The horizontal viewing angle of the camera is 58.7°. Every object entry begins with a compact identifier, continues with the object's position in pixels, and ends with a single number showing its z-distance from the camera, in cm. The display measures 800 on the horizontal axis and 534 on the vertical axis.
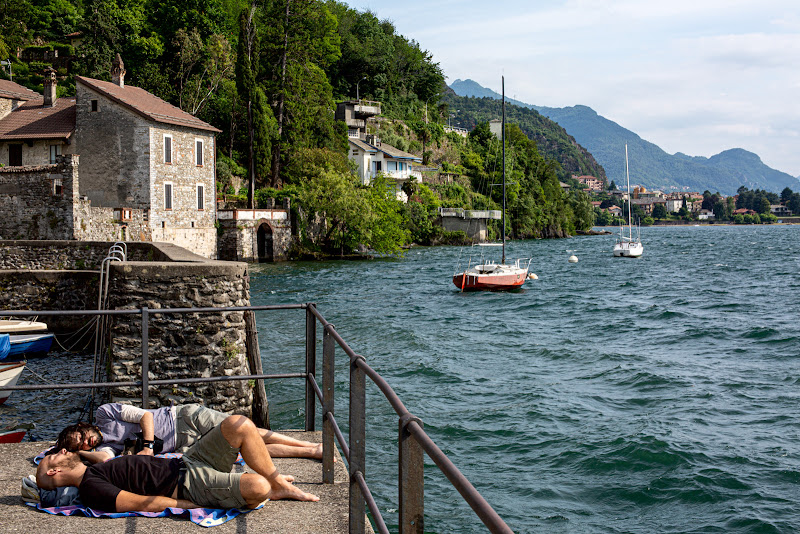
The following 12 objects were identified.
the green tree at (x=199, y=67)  5634
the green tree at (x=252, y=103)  5038
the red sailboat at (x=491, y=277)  3750
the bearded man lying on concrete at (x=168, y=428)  573
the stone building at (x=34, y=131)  3966
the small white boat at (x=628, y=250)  7062
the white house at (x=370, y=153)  7981
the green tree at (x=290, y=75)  6144
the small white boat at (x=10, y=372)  1152
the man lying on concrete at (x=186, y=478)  476
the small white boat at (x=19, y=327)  1552
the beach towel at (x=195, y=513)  462
